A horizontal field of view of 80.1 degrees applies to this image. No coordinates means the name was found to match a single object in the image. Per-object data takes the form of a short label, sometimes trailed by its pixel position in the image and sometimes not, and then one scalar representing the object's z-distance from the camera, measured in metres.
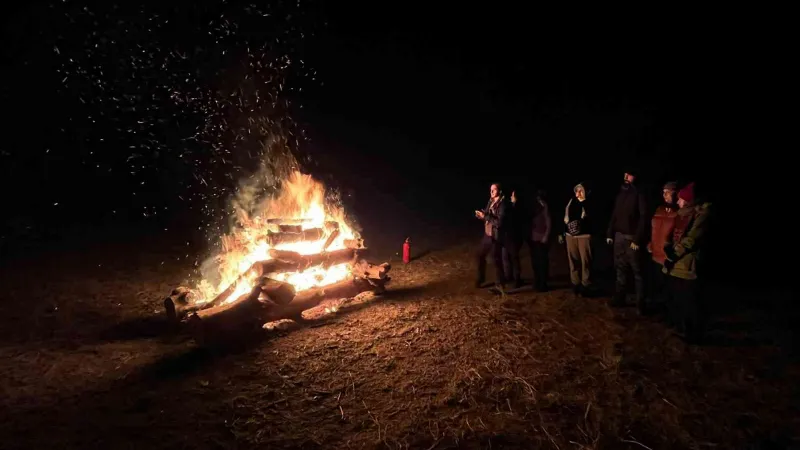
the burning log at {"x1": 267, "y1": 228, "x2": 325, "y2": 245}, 10.13
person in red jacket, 8.20
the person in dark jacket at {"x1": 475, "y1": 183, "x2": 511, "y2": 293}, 10.27
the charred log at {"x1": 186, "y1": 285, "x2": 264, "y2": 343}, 7.66
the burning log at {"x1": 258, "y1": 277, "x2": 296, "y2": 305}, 8.52
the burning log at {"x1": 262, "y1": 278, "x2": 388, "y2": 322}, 8.69
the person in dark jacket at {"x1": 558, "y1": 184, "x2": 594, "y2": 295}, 9.65
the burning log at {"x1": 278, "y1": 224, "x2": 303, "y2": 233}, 10.38
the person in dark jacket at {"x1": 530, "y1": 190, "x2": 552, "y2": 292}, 10.17
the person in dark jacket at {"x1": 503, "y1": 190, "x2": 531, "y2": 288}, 10.51
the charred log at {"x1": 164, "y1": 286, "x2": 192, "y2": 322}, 8.51
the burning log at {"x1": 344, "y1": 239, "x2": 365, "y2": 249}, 11.03
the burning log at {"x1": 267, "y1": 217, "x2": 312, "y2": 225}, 10.76
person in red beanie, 7.48
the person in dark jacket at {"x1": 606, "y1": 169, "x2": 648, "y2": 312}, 8.71
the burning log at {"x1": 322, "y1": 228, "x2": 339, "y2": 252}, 10.56
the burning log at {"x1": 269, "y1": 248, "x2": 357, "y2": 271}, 9.76
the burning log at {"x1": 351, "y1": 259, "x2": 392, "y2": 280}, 10.23
